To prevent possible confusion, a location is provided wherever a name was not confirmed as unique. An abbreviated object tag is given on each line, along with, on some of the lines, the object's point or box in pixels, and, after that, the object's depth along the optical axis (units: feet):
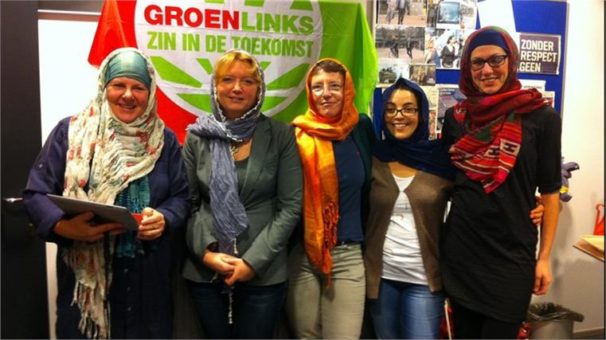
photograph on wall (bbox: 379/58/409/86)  6.82
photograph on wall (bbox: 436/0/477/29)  6.88
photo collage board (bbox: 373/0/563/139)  6.77
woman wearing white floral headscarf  4.39
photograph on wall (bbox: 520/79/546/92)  7.49
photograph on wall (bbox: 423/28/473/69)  6.93
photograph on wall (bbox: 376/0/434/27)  6.71
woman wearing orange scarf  5.25
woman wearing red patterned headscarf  4.58
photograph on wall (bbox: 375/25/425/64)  6.76
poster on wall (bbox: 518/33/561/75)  7.34
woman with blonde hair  4.82
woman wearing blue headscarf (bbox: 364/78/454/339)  5.15
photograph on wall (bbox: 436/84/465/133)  7.13
